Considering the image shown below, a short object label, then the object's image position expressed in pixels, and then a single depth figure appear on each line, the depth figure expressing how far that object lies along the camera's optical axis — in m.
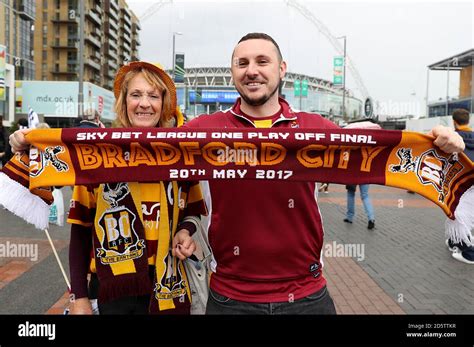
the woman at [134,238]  2.10
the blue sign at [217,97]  77.88
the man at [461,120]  5.71
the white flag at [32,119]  5.98
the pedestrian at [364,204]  8.05
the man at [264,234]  2.00
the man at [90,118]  6.60
